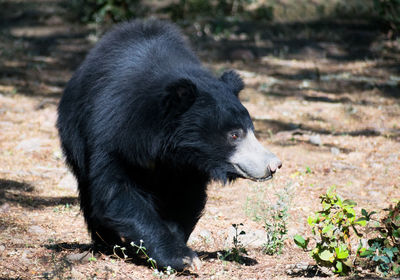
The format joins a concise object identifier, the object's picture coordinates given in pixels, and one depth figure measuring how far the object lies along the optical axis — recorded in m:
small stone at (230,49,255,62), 20.06
